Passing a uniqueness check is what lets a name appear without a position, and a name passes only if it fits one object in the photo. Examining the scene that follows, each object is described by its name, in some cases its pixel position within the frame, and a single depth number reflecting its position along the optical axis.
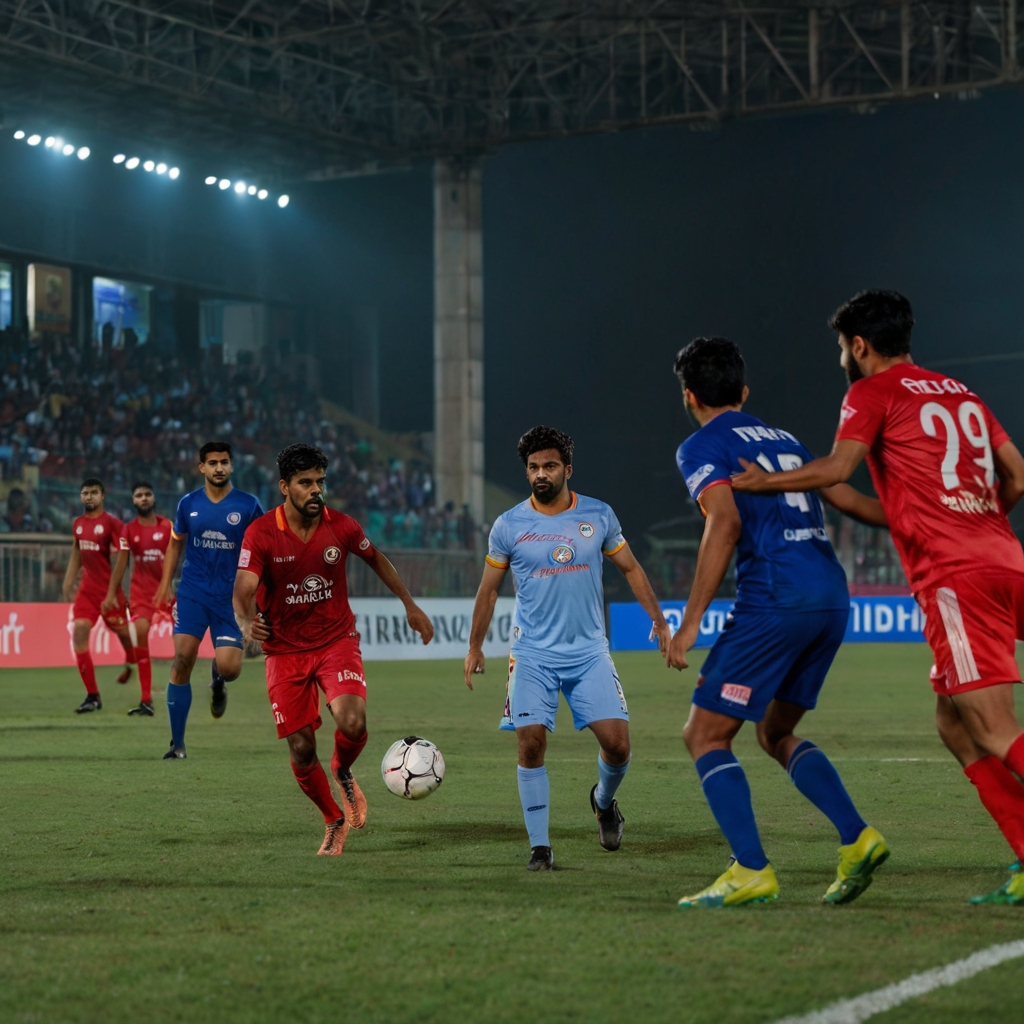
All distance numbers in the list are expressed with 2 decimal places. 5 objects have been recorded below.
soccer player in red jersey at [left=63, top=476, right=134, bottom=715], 16.81
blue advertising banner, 31.38
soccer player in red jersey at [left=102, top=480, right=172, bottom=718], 16.42
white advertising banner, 26.81
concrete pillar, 37.44
